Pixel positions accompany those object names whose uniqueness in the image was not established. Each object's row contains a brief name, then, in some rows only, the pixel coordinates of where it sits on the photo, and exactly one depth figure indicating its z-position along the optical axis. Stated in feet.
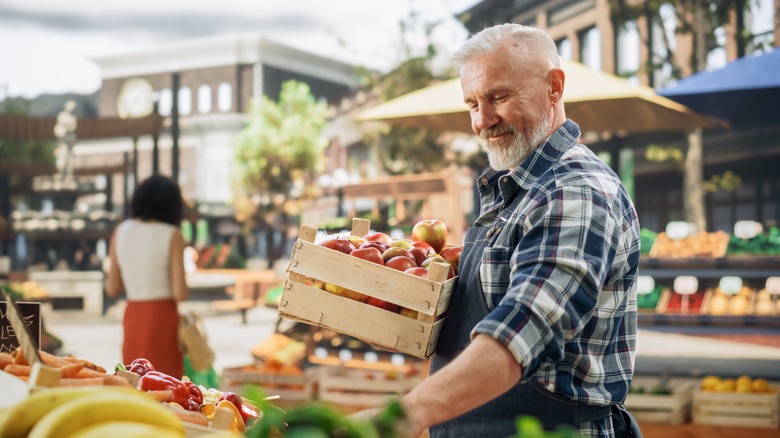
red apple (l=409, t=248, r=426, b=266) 7.13
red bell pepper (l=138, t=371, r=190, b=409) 6.55
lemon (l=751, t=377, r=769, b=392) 19.56
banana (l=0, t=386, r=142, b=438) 3.76
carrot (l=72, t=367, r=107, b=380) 5.57
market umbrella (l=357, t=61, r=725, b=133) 20.33
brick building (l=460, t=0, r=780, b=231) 39.45
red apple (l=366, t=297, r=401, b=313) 6.48
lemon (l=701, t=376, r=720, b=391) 19.97
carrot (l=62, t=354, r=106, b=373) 5.97
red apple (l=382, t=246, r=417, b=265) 6.95
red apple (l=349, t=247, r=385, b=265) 6.70
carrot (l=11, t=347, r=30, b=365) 6.02
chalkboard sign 6.53
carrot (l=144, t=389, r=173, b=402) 5.52
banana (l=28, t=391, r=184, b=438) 3.44
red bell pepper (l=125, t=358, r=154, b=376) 7.20
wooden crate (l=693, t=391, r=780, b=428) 19.04
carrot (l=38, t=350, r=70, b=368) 5.84
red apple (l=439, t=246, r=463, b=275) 7.35
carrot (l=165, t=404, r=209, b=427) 5.09
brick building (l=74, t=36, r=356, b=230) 139.13
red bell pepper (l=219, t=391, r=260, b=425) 7.11
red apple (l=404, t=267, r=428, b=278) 6.55
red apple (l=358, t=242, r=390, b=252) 7.12
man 5.01
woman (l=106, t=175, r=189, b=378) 14.98
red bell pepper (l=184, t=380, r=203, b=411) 6.99
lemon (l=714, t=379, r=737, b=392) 19.72
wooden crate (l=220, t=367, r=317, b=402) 22.34
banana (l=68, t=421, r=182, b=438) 3.14
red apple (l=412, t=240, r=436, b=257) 7.25
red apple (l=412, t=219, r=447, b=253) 7.83
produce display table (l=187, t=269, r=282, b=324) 50.66
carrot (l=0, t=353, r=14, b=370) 6.00
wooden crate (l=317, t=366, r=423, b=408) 21.98
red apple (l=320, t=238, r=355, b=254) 6.83
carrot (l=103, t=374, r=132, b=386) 5.30
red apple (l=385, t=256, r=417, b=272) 6.65
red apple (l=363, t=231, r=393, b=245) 7.60
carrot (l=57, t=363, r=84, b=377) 5.40
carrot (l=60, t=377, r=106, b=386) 5.15
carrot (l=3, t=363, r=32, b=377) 5.70
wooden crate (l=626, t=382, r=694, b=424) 19.62
